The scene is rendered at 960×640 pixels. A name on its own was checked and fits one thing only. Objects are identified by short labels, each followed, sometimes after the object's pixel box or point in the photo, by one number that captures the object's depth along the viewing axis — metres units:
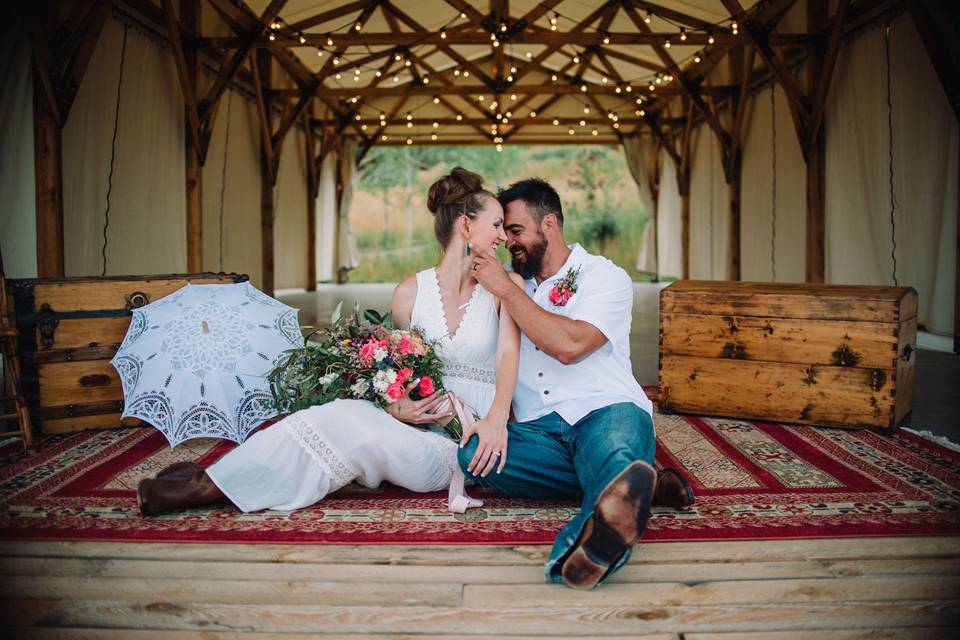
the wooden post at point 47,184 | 5.90
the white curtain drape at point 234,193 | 10.13
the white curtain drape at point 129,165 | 6.95
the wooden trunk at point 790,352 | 3.70
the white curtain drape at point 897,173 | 6.69
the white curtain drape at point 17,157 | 5.77
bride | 2.56
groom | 2.51
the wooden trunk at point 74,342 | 3.70
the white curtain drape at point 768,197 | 9.74
